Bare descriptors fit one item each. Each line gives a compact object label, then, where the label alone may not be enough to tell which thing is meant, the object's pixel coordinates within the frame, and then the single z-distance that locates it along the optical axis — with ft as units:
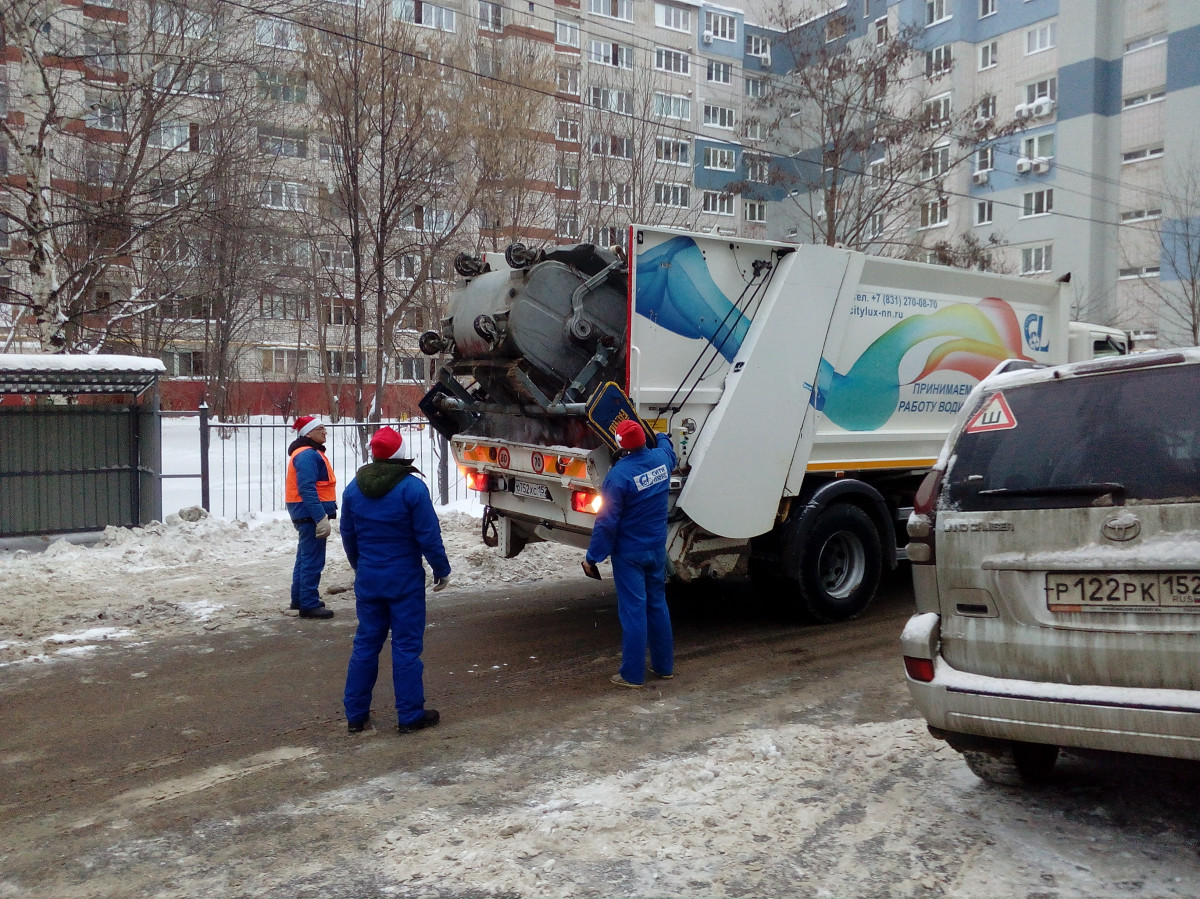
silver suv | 10.41
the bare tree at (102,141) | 41.45
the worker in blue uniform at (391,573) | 17.08
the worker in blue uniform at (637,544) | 19.33
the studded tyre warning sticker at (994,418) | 12.28
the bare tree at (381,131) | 48.93
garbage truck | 21.39
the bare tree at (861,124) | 56.54
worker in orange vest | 25.68
